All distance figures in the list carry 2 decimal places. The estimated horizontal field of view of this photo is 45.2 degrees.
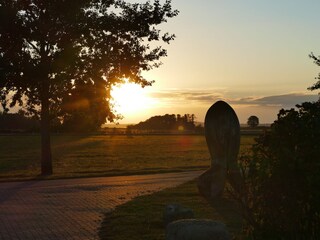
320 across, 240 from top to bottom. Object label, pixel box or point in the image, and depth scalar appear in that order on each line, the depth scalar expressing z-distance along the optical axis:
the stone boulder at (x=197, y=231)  5.42
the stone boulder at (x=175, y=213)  8.09
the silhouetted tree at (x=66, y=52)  18.07
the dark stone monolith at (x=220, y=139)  11.44
